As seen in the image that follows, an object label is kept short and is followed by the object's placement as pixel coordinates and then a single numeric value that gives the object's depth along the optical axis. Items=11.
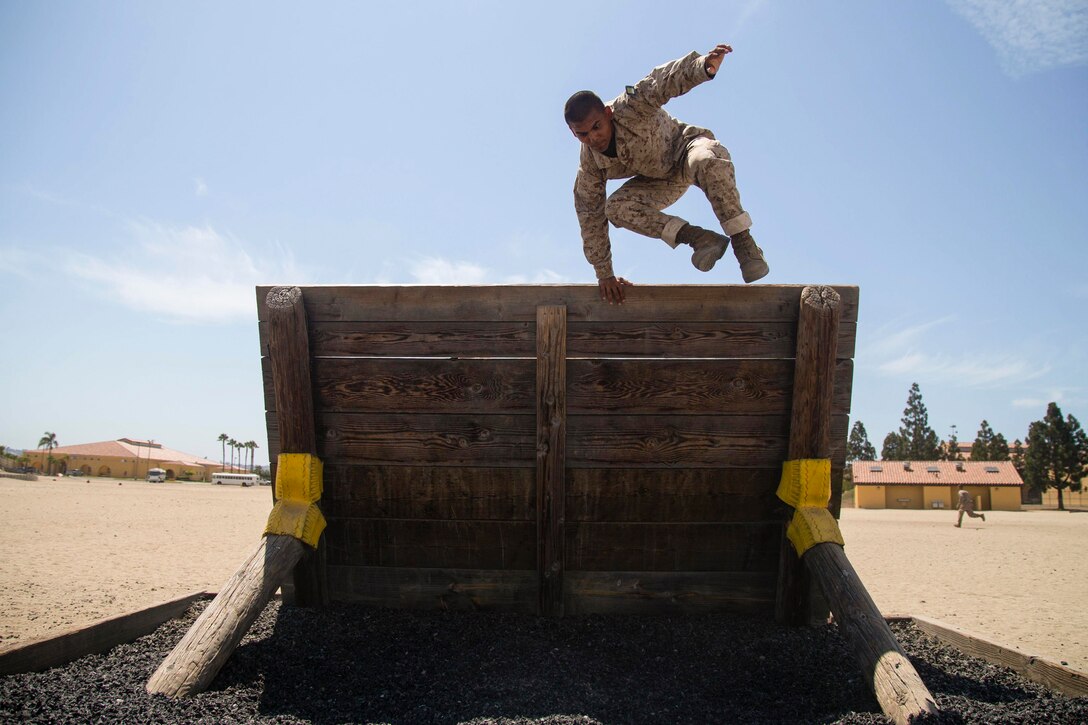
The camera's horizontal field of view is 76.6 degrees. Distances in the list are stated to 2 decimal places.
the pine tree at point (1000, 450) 78.50
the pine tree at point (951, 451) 89.46
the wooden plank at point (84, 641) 3.27
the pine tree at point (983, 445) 80.06
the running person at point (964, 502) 26.20
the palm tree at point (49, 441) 116.12
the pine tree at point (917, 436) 84.62
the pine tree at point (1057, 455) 66.56
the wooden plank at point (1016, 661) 3.35
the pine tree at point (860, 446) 111.44
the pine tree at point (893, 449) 88.19
